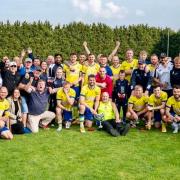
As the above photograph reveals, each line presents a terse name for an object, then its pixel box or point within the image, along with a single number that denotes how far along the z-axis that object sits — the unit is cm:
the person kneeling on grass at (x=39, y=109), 670
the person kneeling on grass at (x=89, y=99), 683
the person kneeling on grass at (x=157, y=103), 675
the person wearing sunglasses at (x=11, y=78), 655
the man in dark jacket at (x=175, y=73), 671
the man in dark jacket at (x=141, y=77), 696
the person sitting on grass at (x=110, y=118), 641
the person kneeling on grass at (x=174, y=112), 653
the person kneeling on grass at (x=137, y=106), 686
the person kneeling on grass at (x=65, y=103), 687
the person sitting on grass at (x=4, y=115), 602
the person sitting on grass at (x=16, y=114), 641
